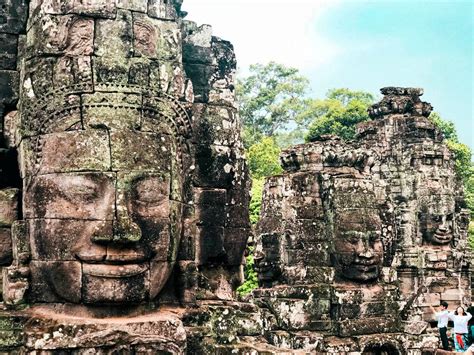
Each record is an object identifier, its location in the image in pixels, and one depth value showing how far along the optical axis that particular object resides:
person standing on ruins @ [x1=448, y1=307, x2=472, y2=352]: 14.99
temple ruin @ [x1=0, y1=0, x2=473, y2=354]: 5.60
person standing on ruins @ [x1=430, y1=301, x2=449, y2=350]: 16.11
